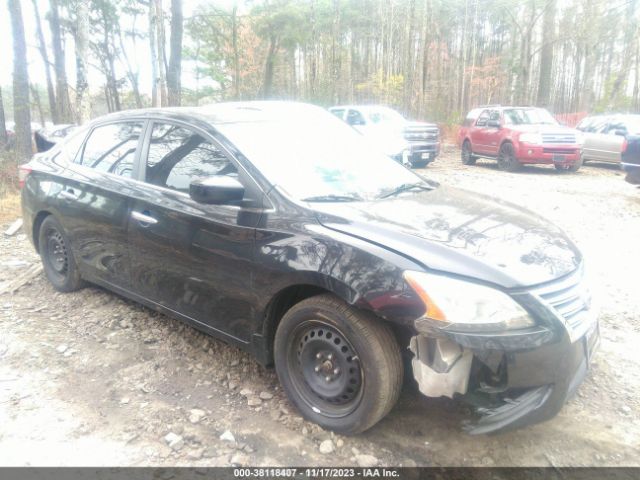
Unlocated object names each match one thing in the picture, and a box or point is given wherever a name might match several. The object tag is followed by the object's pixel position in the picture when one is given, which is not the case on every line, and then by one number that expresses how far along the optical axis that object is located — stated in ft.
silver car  45.96
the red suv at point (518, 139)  43.75
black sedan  7.60
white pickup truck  46.13
